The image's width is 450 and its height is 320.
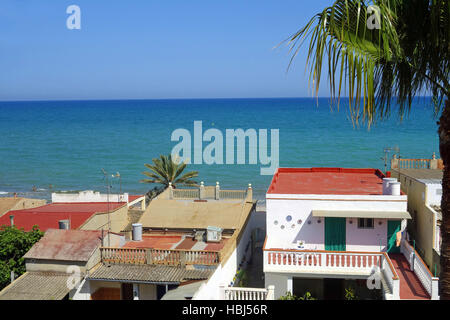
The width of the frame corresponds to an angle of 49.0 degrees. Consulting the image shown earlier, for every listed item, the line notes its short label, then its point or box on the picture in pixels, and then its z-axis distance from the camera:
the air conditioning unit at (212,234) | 20.48
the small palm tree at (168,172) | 38.94
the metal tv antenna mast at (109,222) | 24.11
